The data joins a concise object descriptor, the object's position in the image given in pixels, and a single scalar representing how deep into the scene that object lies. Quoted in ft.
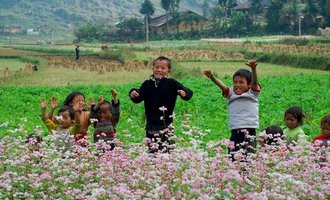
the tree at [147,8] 393.50
